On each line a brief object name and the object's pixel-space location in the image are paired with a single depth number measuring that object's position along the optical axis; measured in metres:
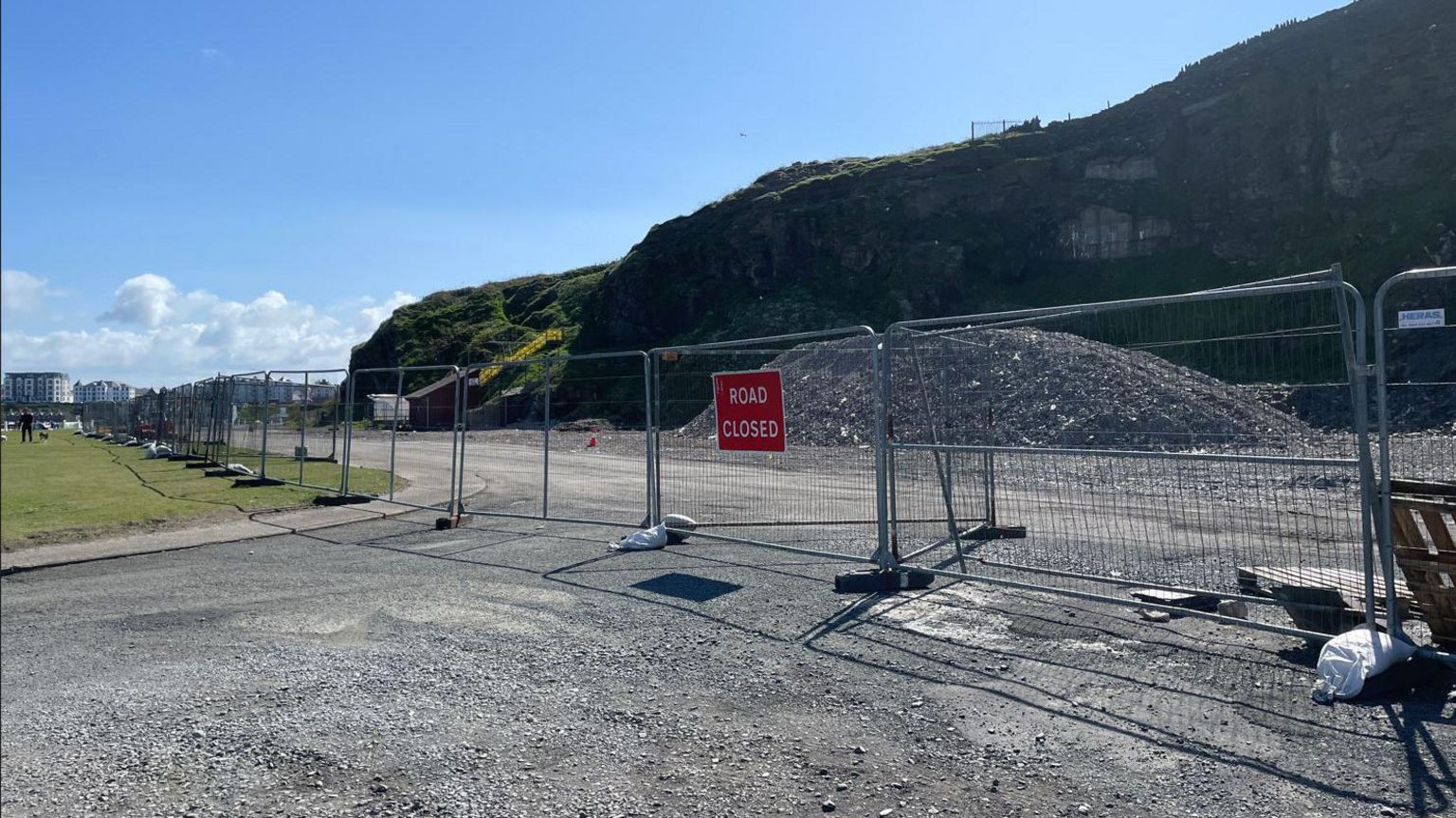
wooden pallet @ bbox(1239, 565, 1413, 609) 6.45
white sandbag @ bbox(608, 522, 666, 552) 10.91
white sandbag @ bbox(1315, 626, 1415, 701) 5.53
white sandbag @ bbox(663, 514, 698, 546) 11.27
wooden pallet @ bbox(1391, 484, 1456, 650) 5.79
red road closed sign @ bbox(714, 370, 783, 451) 9.75
